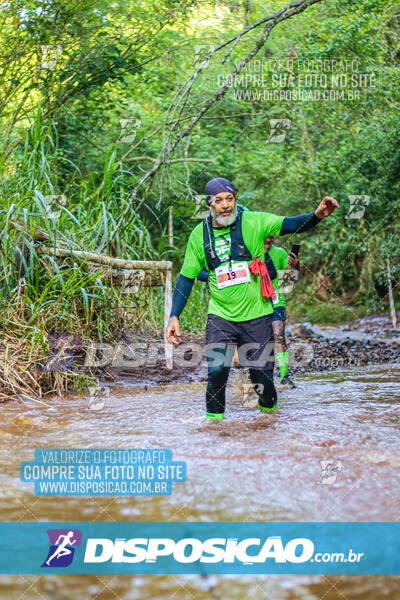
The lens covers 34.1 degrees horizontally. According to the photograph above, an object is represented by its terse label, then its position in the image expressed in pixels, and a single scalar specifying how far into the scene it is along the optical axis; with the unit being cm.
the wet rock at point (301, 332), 1285
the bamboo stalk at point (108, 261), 637
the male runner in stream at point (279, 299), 636
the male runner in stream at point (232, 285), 461
